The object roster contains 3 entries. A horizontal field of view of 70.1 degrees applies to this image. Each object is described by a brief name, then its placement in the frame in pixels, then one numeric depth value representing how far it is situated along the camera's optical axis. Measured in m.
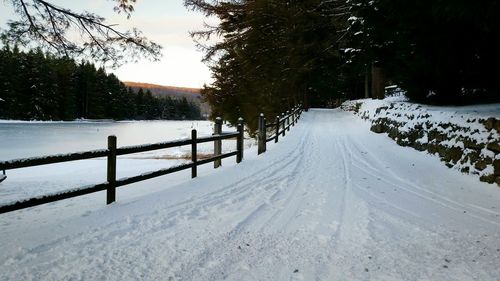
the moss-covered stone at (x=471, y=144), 7.76
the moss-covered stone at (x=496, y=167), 6.92
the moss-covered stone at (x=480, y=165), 7.47
